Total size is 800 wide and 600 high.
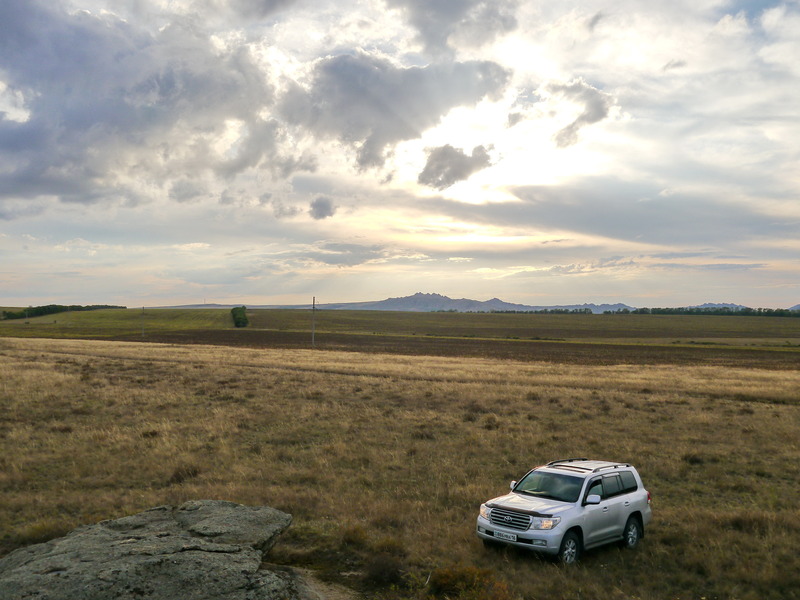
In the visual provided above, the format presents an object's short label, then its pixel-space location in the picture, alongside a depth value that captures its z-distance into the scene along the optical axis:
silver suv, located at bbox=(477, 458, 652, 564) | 11.28
